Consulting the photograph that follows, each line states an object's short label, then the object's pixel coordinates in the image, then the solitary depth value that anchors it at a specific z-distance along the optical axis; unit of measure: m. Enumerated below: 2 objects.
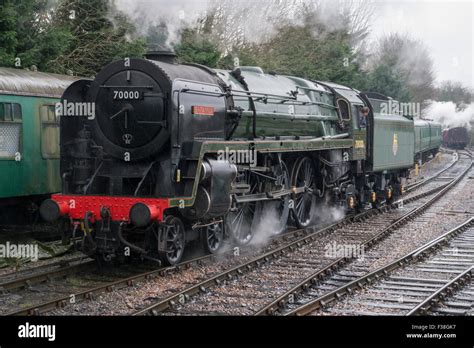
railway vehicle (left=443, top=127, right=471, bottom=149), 56.41
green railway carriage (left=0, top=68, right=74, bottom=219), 10.98
